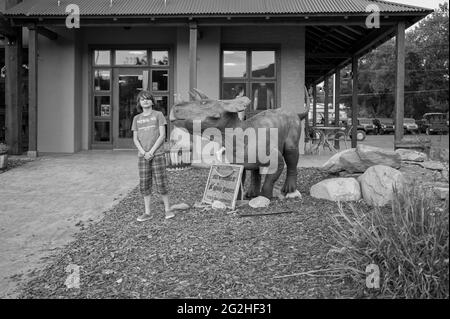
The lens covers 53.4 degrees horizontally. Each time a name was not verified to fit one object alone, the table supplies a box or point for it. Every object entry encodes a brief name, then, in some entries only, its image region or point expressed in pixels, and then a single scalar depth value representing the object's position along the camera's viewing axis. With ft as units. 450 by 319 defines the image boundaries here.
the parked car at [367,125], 125.00
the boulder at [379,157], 24.04
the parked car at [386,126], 128.29
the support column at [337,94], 62.28
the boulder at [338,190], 20.94
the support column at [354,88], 55.09
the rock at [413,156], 30.96
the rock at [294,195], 21.74
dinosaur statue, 18.26
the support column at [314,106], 79.07
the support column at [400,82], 37.81
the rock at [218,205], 19.67
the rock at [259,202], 19.84
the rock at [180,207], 19.91
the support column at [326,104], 74.90
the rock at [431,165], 27.26
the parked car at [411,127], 118.32
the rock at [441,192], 15.91
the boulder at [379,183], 19.42
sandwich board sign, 19.70
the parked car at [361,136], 79.41
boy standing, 18.13
